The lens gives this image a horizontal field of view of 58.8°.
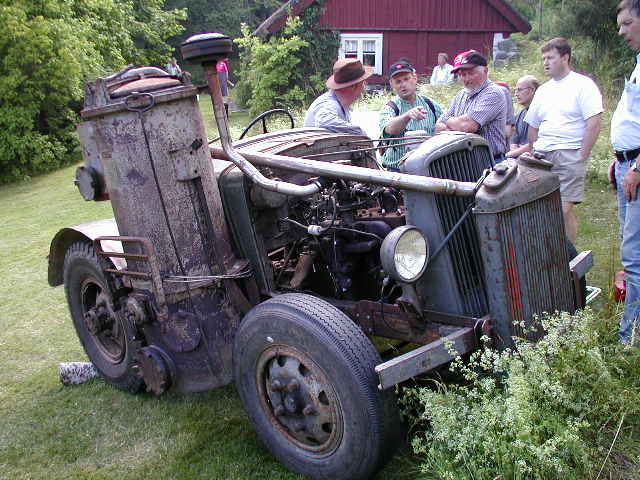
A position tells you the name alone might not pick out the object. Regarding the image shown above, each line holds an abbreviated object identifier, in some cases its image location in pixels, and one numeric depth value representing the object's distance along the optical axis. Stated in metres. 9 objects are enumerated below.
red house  21.33
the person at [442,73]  15.06
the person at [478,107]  4.54
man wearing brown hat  4.57
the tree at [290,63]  18.58
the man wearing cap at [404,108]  4.96
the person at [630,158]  3.31
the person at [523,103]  6.13
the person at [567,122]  4.82
